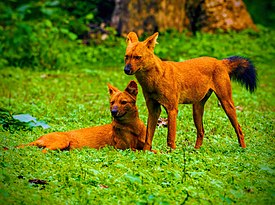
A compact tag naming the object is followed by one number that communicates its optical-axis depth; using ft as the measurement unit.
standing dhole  54.65
